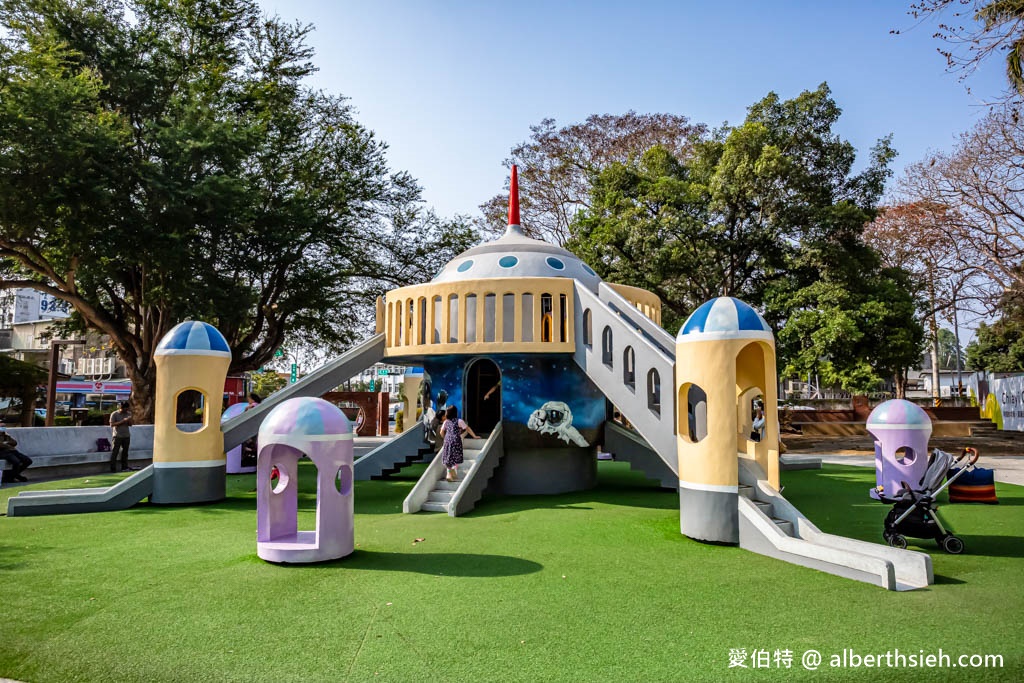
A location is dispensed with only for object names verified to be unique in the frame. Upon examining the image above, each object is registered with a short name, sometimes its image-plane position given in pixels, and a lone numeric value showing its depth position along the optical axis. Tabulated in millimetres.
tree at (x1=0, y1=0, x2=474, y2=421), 19125
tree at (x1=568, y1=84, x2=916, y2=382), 26547
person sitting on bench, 15656
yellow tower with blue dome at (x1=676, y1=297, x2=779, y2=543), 9188
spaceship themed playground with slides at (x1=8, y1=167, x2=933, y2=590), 9273
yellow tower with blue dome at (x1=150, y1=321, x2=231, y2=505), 12938
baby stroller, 8562
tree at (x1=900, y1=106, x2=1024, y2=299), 26328
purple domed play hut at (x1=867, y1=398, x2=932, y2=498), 11859
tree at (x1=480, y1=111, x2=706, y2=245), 33125
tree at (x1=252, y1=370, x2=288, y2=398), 58969
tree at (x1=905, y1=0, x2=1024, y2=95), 12734
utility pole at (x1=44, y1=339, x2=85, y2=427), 22531
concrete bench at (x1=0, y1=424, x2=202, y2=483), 17312
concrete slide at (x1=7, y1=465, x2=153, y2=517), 11633
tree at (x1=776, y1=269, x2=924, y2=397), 24766
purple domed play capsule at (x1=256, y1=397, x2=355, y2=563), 8094
